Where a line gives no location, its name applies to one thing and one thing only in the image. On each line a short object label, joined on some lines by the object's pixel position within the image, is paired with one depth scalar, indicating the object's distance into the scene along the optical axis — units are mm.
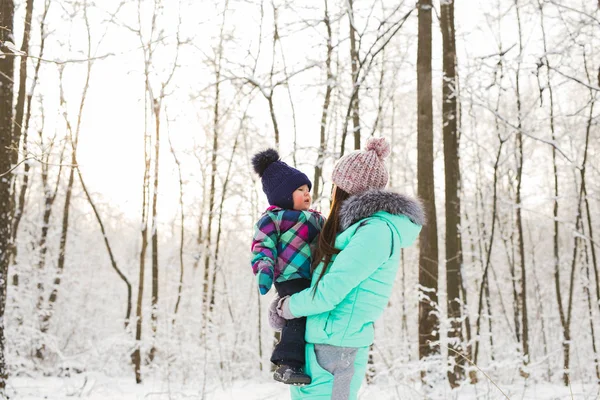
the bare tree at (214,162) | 10422
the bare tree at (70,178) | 9508
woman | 1792
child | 1906
